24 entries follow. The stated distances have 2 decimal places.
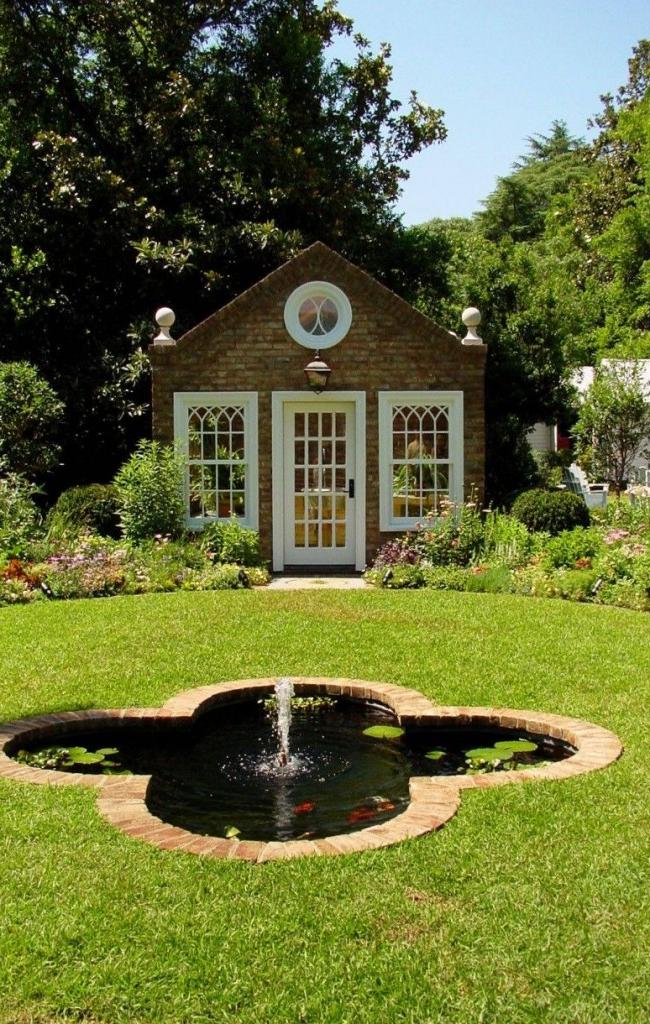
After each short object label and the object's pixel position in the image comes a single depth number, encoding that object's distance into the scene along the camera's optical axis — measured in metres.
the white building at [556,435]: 27.47
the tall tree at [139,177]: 17.28
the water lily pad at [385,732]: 6.35
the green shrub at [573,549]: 12.16
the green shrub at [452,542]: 13.12
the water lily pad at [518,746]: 5.98
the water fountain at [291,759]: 4.82
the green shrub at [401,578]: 12.30
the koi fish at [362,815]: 5.02
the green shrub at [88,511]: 13.68
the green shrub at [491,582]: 11.76
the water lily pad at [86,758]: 5.86
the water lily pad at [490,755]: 5.87
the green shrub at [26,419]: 15.28
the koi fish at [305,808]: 5.14
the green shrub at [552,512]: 13.29
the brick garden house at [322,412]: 13.76
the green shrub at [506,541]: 12.57
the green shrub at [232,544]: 13.20
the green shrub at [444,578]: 12.02
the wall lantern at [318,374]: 13.41
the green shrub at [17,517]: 12.74
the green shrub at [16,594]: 11.12
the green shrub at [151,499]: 13.24
